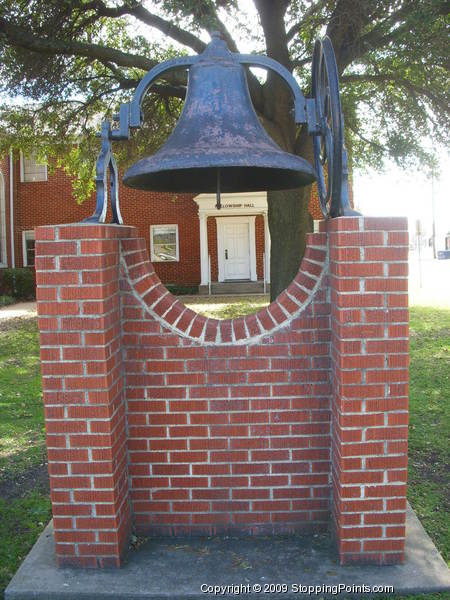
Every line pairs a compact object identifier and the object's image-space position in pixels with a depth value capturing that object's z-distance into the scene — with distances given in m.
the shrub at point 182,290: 21.50
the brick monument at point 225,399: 3.09
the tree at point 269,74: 9.21
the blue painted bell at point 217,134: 3.05
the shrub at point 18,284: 21.14
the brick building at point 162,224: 22.23
